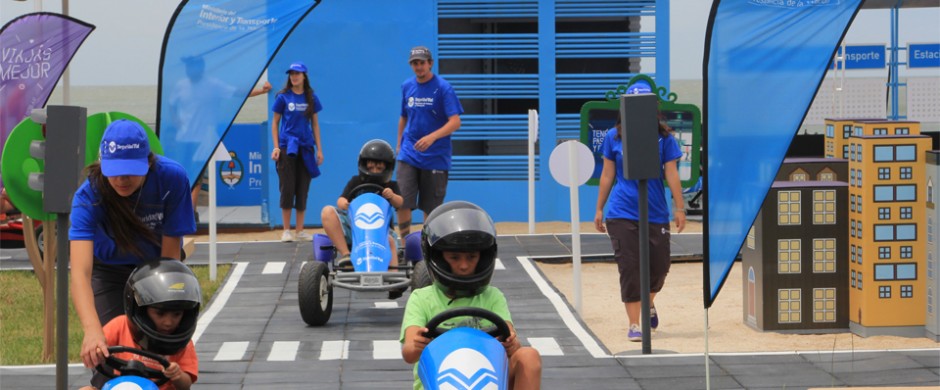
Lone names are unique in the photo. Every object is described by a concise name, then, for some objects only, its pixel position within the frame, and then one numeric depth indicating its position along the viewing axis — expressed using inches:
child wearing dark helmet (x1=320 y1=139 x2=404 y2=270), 847.7
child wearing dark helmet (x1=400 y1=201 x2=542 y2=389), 444.1
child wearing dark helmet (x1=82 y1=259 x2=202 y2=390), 430.6
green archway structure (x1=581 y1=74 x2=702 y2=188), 1389.0
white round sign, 852.6
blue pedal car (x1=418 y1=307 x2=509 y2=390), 414.3
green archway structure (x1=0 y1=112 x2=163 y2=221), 681.6
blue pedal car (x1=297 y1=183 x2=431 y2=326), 807.7
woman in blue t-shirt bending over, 471.2
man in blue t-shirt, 993.5
